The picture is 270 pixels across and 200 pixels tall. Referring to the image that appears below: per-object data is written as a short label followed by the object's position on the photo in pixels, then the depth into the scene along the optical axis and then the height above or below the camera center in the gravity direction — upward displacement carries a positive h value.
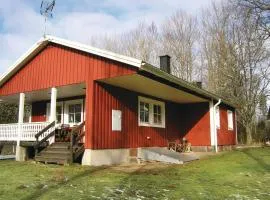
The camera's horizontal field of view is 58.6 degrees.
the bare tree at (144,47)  27.91 +9.84
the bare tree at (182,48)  26.22 +9.04
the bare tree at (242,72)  21.70 +5.31
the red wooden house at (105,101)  9.21 +1.48
